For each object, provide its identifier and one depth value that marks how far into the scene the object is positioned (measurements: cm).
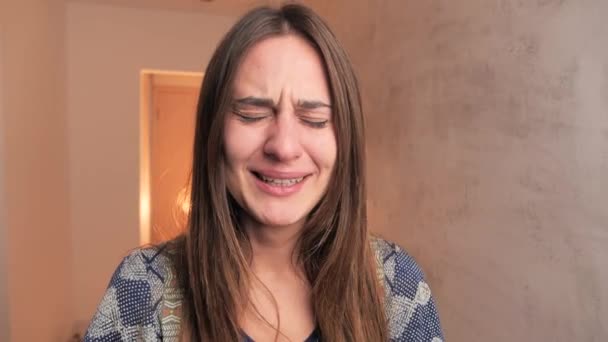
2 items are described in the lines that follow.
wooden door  490
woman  82
